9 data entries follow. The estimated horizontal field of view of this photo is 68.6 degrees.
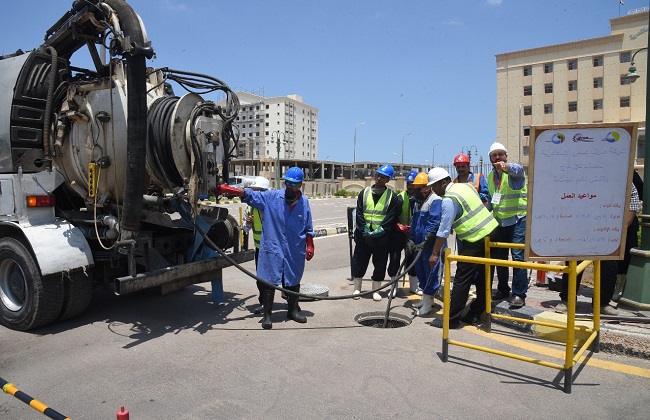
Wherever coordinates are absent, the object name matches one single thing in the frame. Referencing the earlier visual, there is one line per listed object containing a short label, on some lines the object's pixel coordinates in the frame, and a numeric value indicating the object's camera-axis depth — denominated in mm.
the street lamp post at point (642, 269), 5422
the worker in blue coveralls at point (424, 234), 5602
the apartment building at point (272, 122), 120188
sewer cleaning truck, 4809
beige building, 48344
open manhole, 5629
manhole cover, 6516
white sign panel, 3916
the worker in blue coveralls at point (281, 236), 5324
